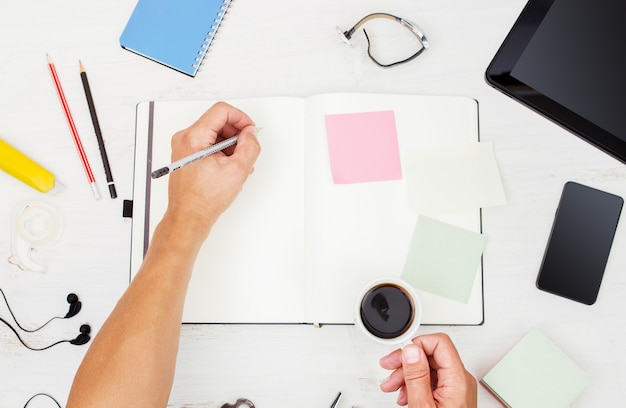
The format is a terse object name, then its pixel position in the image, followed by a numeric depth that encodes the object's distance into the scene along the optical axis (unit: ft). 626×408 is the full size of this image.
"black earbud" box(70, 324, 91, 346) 2.76
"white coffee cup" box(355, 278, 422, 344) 2.48
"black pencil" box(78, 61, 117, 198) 2.93
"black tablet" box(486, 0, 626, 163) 2.25
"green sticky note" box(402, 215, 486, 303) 2.74
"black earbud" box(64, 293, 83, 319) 2.79
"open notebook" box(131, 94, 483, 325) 2.75
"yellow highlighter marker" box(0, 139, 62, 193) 2.91
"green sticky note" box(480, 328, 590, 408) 2.62
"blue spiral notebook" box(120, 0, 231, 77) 3.01
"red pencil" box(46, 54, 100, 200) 2.94
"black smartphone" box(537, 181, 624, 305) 2.73
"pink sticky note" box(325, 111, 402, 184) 2.82
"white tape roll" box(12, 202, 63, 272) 2.89
